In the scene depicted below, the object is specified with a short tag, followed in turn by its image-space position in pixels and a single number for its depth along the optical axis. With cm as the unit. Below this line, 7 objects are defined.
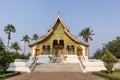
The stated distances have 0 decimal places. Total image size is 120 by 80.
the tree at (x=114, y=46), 2235
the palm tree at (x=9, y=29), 2251
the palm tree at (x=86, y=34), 2369
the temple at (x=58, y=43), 1481
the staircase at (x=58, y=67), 1104
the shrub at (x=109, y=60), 891
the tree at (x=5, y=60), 891
